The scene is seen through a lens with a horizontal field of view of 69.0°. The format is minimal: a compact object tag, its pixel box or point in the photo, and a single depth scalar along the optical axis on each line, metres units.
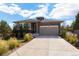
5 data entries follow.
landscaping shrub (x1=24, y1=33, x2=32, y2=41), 5.70
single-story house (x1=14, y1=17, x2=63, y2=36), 7.39
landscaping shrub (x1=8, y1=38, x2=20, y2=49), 3.52
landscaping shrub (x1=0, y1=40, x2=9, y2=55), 2.79
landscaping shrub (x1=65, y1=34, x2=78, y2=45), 4.87
